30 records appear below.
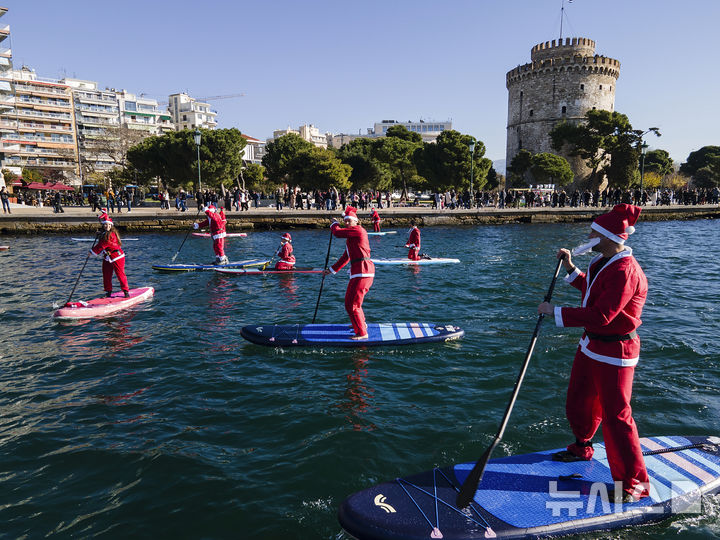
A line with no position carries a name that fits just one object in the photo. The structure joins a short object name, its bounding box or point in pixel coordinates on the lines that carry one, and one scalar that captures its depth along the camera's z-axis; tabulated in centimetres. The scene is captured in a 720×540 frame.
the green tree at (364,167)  6769
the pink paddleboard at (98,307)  1211
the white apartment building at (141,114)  11369
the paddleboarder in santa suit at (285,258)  1852
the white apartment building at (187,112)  13600
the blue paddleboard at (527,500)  420
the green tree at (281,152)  6336
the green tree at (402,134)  8349
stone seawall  3444
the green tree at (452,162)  5834
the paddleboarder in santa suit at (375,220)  3288
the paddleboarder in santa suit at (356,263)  941
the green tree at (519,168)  7375
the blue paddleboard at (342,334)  975
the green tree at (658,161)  9111
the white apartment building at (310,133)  18180
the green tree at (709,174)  8900
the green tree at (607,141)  6569
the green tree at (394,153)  7131
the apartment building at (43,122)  9012
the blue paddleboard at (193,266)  1909
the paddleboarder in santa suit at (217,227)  1833
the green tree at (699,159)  10096
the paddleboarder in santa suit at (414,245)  2067
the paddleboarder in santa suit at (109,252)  1245
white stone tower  7206
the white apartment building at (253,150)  15200
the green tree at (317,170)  5525
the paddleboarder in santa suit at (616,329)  434
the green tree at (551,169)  6738
